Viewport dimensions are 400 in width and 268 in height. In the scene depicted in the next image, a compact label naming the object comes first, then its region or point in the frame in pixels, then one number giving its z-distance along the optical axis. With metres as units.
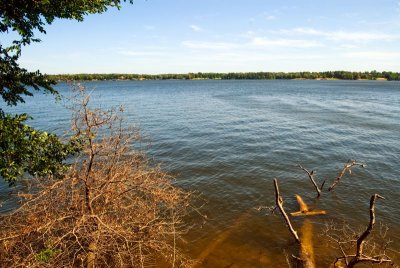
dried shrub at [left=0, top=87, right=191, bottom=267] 8.93
